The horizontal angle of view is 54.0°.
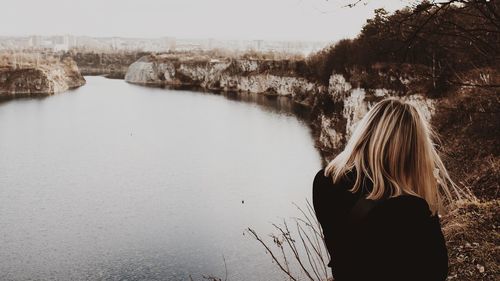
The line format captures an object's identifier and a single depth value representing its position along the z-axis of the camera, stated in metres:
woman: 1.72
